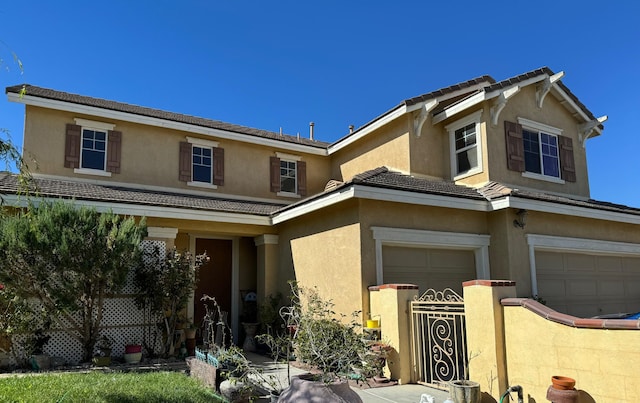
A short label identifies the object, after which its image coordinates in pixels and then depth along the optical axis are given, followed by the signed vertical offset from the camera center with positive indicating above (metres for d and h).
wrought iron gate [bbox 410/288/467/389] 7.50 -1.28
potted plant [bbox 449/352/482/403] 6.17 -1.75
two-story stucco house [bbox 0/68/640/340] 10.16 +1.85
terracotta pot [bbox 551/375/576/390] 5.48 -1.47
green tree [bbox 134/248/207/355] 10.07 -0.37
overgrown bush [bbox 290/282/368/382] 5.80 -1.09
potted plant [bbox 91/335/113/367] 9.23 -1.71
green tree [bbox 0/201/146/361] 8.57 +0.23
